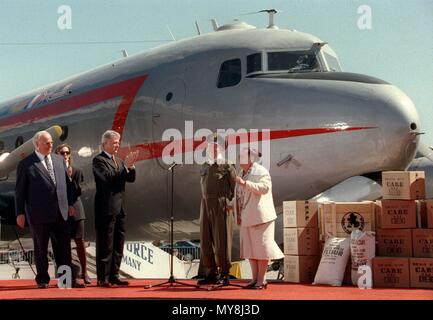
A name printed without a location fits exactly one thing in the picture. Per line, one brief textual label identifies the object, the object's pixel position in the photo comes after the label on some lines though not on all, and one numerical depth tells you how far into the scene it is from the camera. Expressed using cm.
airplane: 1048
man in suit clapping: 910
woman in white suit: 845
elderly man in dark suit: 898
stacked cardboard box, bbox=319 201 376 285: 927
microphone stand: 877
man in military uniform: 878
